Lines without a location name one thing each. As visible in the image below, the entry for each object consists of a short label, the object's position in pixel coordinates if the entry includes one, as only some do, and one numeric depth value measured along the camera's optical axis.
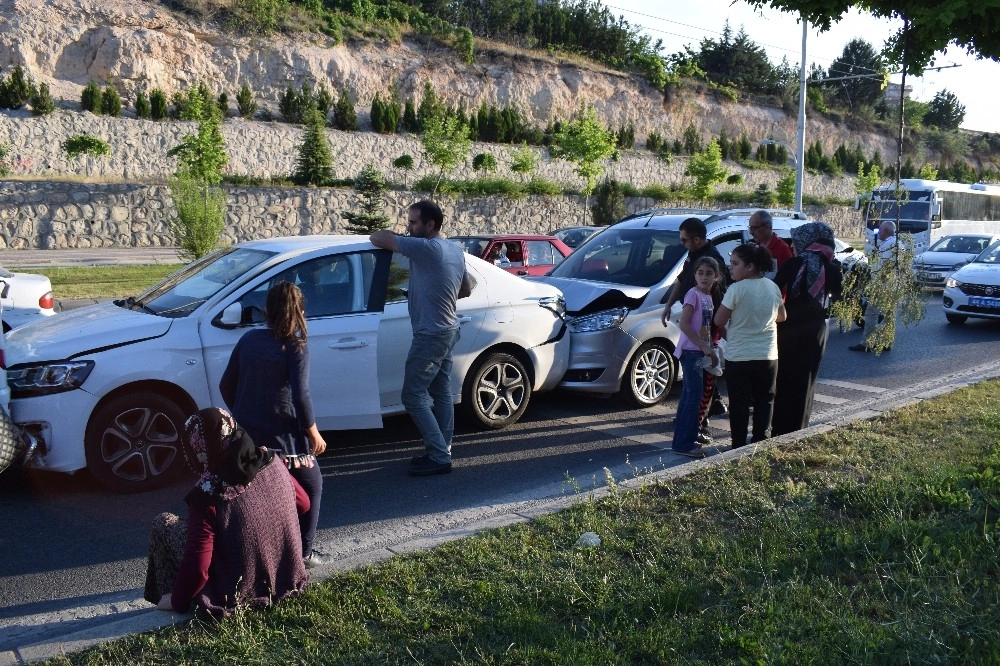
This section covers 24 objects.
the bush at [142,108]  36.91
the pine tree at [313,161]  34.78
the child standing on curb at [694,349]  7.09
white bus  30.84
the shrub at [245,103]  41.31
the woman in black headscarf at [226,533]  3.79
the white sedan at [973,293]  15.34
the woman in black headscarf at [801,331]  7.23
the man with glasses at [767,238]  8.57
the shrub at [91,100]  35.91
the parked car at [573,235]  23.02
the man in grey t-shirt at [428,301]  6.44
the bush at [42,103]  34.16
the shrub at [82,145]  32.28
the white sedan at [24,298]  10.74
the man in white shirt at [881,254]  9.23
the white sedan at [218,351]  6.00
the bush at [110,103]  36.44
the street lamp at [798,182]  33.86
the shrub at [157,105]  36.84
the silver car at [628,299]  8.74
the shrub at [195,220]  18.55
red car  15.35
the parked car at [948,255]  22.50
